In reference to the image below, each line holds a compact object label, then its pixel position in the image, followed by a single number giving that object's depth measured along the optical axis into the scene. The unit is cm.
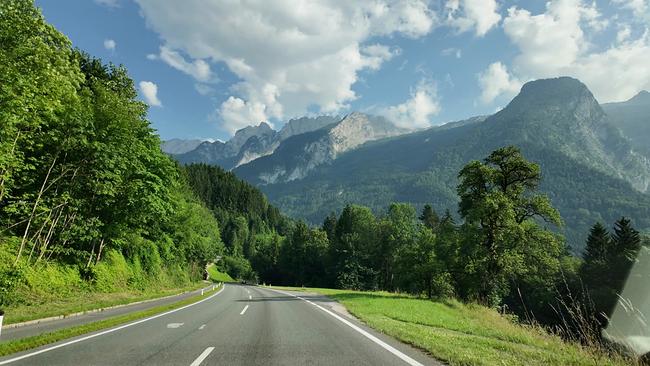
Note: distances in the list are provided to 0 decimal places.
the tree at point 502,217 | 3106
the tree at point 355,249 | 7775
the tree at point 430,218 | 9605
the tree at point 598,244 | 6612
